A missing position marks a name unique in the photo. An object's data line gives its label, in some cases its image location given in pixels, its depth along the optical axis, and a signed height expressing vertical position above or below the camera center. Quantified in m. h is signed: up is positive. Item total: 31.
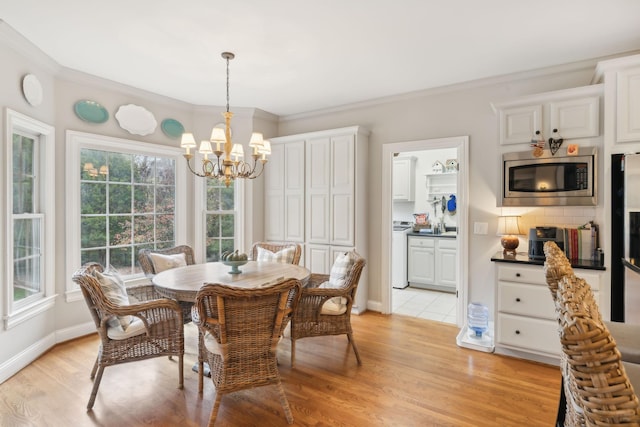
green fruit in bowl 2.91 -0.38
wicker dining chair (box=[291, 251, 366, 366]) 2.85 -0.82
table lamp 3.29 -0.20
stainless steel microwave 2.92 +0.29
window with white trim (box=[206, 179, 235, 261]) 4.73 -0.11
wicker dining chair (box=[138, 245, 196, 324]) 3.01 -0.51
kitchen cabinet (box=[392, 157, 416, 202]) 6.03 +0.59
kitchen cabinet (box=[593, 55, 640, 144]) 2.63 +0.87
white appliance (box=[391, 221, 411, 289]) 5.67 -0.76
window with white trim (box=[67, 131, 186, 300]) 3.57 +0.13
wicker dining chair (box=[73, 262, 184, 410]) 2.29 -0.82
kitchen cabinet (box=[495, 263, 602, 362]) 2.87 -0.86
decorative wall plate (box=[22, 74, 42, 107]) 2.92 +1.04
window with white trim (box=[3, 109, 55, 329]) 2.78 -0.06
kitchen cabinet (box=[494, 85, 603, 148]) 2.88 +0.84
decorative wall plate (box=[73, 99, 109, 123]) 3.53 +1.03
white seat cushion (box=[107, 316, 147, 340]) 2.38 -0.83
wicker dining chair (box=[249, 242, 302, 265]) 3.86 -0.47
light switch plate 3.65 -0.16
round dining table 2.45 -0.53
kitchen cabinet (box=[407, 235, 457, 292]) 5.34 -0.80
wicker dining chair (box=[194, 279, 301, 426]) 1.97 -0.72
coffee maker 3.05 -0.23
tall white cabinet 4.25 +0.22
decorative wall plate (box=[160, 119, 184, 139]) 4.31 +1.04
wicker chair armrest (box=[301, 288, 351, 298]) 2.80 -0.65
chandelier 2.77 +0.54
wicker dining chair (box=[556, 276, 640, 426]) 0.62 -0.30
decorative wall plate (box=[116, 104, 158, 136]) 3.88 +1.04
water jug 3.40 -1.05
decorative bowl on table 2.91 -0.44
